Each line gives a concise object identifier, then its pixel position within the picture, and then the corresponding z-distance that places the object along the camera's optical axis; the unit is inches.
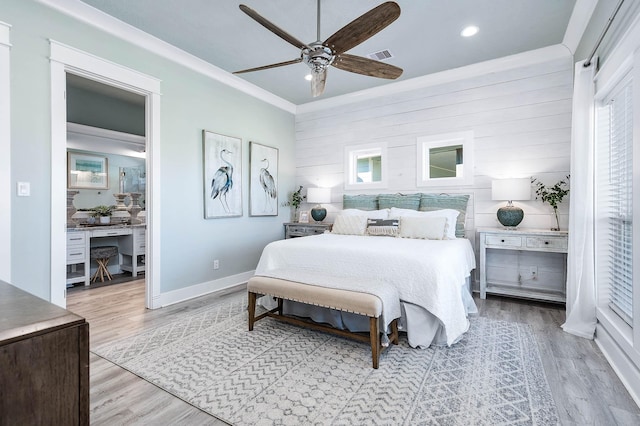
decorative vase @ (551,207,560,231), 140.8
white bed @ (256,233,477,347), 95.4
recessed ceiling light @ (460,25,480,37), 124.9
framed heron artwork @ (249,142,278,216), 185.9
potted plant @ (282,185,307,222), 217.8
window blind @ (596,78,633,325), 88.1
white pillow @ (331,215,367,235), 158.7
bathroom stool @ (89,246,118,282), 182.9
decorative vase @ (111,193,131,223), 211.9
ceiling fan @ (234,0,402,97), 80.4
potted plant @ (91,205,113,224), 195.0
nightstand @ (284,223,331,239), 196.7
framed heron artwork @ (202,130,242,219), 158.7
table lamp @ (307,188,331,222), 203.2
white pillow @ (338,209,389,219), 165.9
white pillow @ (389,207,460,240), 143.0
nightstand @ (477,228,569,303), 134.0
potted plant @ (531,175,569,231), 139.3
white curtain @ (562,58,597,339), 104.9
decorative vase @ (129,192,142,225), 220.1
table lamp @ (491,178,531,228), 140.5
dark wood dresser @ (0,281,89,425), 27.1
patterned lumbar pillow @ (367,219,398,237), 150.1
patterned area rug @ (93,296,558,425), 66.9
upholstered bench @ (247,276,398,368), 85.0
